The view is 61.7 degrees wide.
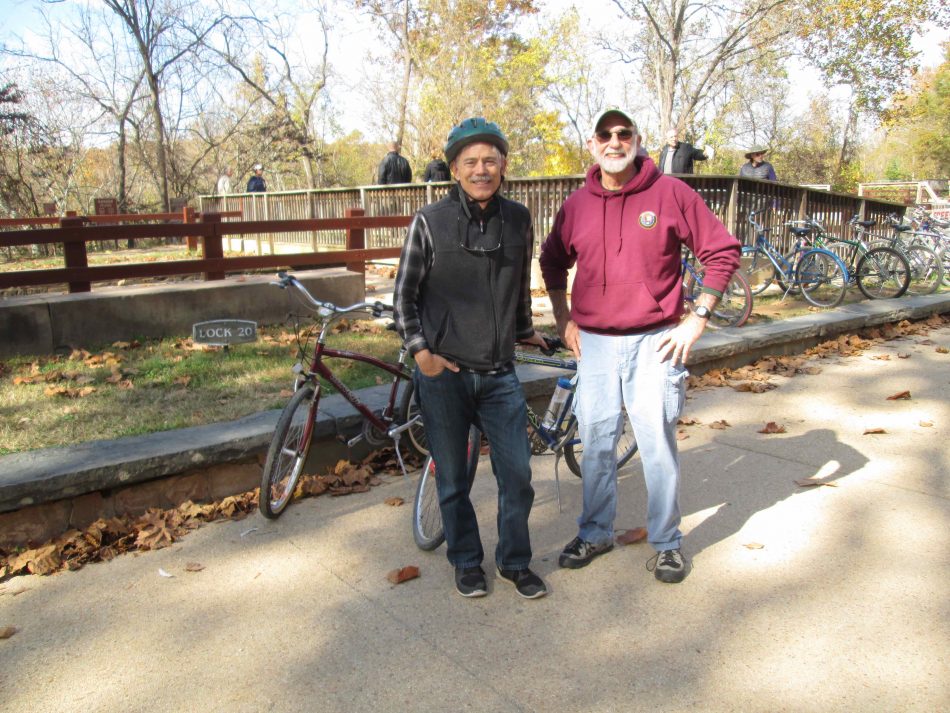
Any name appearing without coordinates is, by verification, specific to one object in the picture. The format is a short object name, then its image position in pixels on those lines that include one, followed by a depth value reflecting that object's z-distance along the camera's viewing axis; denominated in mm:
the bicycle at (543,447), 3842
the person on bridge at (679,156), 12828
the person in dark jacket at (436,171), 15495
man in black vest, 3070
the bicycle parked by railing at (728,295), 9047
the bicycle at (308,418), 4098
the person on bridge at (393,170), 16609
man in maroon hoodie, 3301
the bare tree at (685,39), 24109
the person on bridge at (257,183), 22953
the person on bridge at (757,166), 13486
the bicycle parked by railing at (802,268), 10547
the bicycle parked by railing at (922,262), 11717
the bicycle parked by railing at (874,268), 10852
